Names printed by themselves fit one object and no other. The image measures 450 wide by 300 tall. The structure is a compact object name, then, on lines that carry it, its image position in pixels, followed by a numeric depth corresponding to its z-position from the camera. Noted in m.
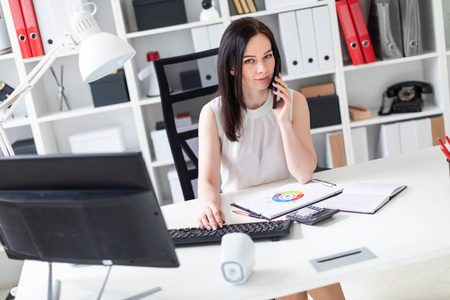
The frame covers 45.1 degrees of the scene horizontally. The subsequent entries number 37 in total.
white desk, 1.18
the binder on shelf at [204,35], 2.95
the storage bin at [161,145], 3.09
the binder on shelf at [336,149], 3.16
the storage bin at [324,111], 3.09
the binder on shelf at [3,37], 2.96
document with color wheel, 1.56
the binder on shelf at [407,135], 3.18
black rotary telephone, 3.19
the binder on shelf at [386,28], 2.97
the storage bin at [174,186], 3.10
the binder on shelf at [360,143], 3.21
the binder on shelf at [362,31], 2.97
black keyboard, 1.38
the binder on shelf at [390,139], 3.21
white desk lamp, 1.42
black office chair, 2.06
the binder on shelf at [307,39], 2.96
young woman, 1.83
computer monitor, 1.11
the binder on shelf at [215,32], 2.95
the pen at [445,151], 1.49
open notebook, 1.48
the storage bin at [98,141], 3.10
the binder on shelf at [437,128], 3.14
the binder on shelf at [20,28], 2.83
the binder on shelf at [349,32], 2.97
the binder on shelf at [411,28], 2.95
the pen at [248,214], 1.54
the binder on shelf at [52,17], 2.84
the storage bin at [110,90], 3.03
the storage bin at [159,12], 2.96
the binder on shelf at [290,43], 2.96
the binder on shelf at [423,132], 3.16
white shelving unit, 3.00
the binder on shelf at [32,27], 2.83
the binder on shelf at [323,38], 2.96
